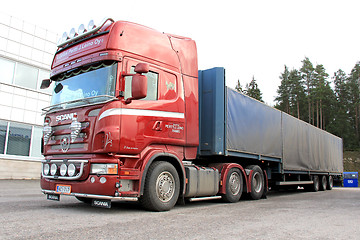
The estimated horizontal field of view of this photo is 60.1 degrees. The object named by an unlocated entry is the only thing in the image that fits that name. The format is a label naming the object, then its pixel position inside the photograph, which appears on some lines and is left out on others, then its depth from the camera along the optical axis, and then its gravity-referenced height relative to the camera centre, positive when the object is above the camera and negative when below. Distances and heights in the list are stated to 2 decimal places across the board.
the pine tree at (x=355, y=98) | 56.25 +13.71
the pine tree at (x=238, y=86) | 69.95 +18.42
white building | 16.45 +3.61
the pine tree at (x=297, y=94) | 55.47 +13.52
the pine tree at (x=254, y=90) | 60.63 +15.39
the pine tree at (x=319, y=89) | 52.71 +13.92
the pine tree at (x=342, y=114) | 56.03 +10.52
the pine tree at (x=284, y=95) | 58.44 +13.89
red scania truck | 5.47 +0.83
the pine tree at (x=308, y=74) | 55.84 +17.26
